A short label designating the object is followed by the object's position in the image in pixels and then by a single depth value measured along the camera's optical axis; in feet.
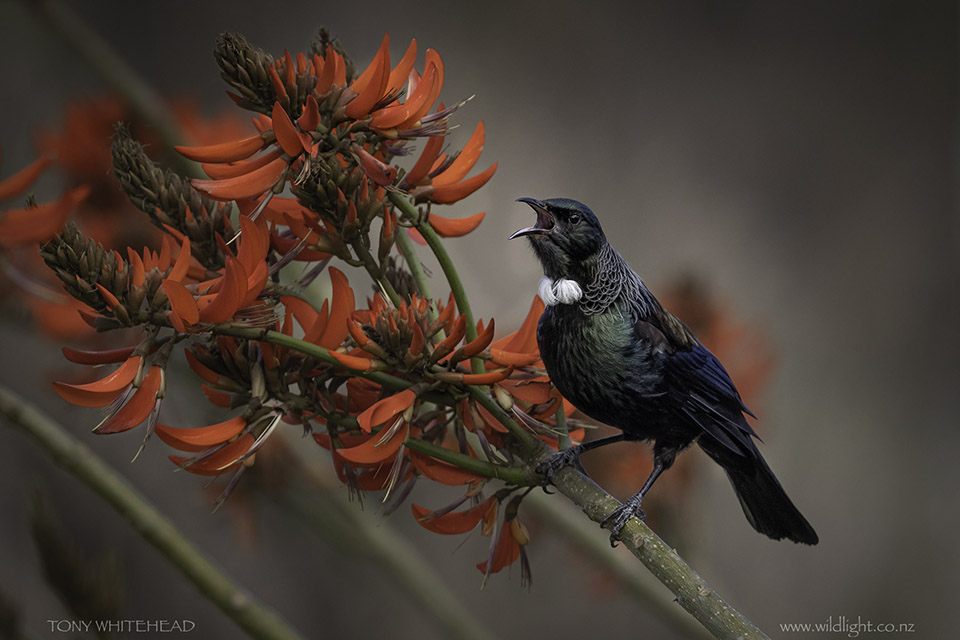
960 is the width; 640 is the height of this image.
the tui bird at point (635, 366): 20.75
